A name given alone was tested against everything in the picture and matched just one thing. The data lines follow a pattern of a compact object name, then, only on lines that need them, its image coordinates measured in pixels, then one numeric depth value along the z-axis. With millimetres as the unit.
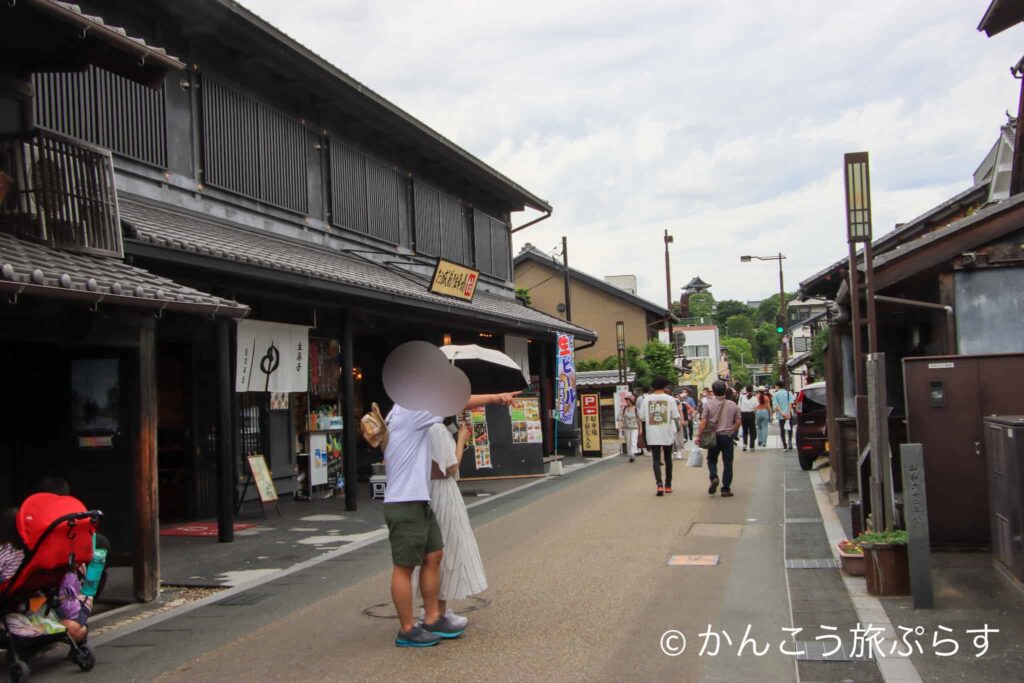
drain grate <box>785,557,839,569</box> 8789
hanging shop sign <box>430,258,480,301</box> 16891
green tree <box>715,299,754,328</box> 143025
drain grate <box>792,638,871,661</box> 5852
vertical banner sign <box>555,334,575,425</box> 23172
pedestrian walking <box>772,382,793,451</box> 26016
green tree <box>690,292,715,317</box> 129125
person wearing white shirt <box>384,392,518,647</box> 6344
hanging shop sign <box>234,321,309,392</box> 12898
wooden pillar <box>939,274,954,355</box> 10312
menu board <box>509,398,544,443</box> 19469
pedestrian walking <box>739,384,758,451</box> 26094
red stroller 5844
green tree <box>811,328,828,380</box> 27692
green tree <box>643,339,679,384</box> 42000
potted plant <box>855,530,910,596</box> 7266
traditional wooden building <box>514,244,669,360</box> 46344
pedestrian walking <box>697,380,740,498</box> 14125
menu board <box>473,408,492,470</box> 19031
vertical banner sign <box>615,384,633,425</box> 26578
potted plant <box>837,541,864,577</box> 8066
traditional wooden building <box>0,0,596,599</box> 8312
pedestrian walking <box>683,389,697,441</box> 30191
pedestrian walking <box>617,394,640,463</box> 24766
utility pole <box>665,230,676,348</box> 48756
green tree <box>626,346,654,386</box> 39453
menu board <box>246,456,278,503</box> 13445
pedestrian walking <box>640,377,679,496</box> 14633
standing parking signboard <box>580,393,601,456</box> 25250
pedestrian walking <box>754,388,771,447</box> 27094
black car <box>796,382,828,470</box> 19016
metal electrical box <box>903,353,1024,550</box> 8586
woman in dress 6629
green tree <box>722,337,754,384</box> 114125
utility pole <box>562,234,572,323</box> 31278
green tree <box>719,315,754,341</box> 135750
